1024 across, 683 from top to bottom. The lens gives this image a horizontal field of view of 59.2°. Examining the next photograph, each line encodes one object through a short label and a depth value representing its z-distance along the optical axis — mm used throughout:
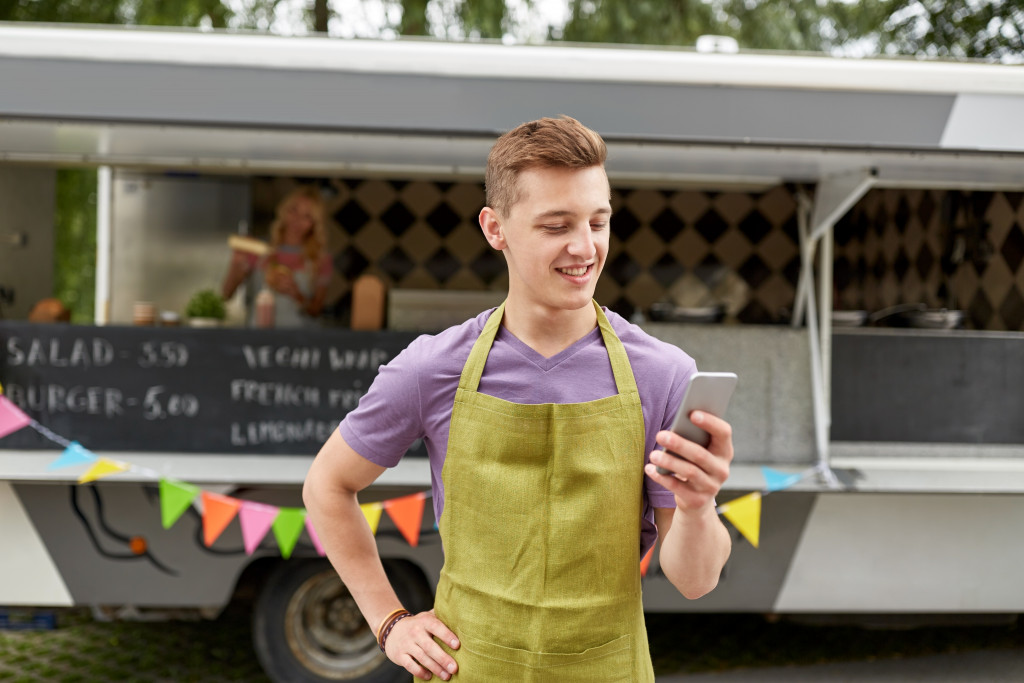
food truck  3084
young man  1361
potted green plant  4320
